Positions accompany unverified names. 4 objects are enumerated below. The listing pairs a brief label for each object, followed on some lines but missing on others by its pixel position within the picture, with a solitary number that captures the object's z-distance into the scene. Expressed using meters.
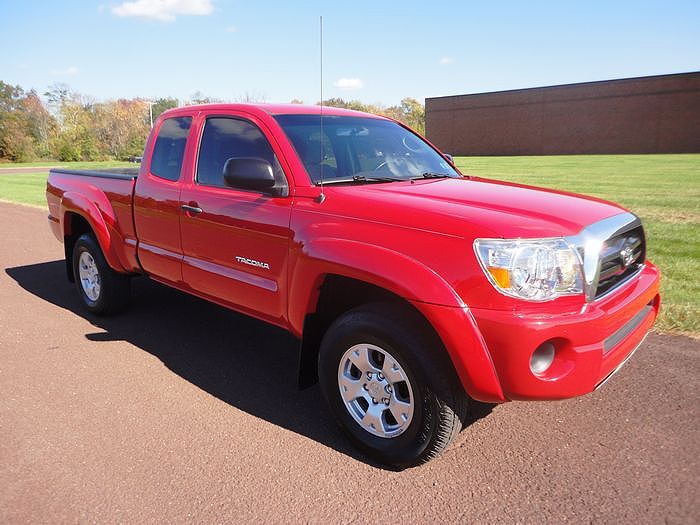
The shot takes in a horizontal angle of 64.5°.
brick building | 45.94
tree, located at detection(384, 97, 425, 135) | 70.78
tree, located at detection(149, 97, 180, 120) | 76.93
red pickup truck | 2.56
